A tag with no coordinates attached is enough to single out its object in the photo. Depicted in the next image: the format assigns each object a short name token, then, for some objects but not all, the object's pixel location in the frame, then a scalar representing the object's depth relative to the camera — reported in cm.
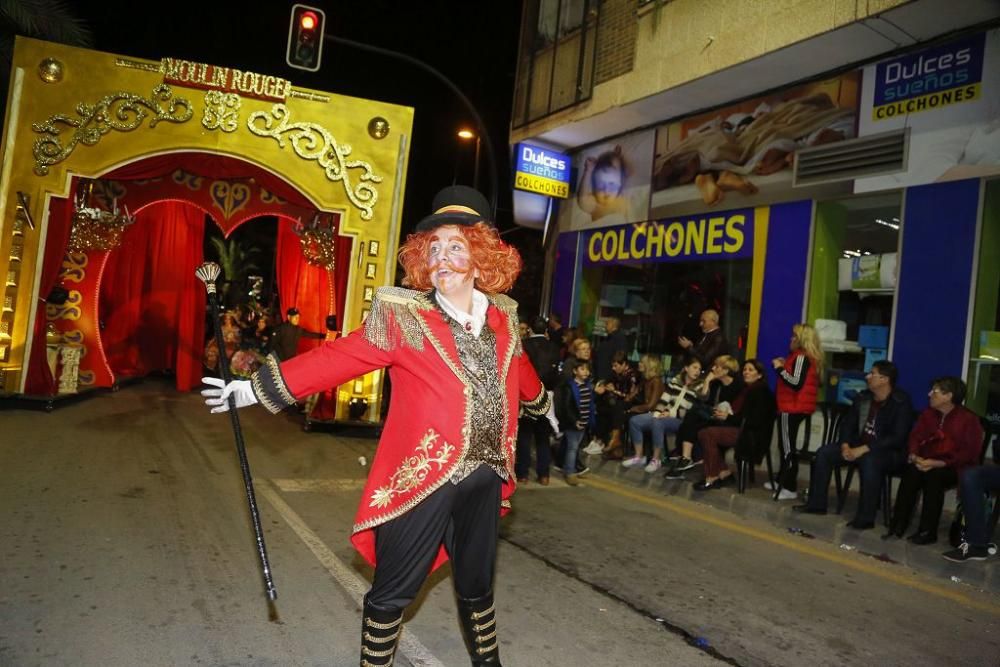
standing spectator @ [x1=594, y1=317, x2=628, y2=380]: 1103
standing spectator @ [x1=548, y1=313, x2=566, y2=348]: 1148
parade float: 935
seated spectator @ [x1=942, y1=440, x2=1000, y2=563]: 570
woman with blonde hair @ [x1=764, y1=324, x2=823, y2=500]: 783
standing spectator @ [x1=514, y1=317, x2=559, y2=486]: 796
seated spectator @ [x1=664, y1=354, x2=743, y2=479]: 827
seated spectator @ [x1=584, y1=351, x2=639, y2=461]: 927
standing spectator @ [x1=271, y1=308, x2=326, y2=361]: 1180
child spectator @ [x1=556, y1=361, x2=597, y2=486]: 827
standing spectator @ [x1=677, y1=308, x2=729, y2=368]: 936
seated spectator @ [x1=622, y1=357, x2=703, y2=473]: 870
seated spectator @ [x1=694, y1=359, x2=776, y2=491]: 773
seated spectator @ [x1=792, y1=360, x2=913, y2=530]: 654
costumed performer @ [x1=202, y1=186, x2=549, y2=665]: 265
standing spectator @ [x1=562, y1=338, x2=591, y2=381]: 854
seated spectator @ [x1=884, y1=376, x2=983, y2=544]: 611
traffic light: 1091
